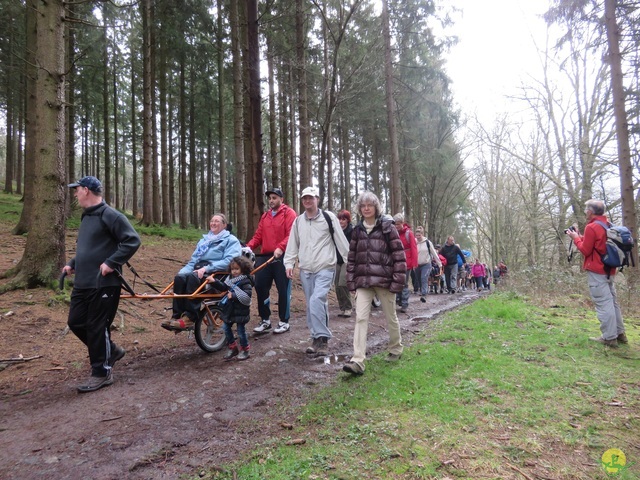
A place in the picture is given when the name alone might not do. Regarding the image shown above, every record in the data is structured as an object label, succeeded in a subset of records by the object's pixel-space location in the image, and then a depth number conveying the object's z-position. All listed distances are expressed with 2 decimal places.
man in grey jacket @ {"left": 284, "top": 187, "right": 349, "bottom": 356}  5.04
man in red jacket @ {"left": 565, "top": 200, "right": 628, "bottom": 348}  5.31
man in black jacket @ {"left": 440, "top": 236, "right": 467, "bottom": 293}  14.68
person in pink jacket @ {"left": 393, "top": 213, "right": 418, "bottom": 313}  8.78
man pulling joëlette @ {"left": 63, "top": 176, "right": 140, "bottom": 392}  3.88
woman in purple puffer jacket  4.35
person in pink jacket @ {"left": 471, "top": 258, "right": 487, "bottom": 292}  20.42
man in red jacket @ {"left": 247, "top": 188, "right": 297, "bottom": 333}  5.96
